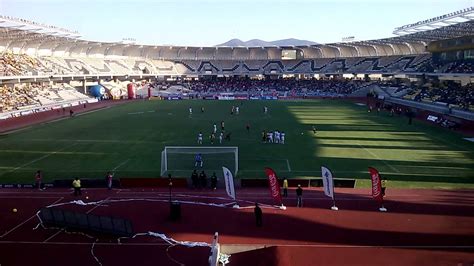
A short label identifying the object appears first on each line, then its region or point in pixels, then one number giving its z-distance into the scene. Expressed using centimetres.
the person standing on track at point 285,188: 2262
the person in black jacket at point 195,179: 2447
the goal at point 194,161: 2812
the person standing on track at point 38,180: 2409
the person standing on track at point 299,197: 2107
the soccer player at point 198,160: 2909
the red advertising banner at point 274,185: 2006
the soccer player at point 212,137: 3750
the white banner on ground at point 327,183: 2031
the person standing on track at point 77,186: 2297
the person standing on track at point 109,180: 2404
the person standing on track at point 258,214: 1823
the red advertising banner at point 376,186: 1998
